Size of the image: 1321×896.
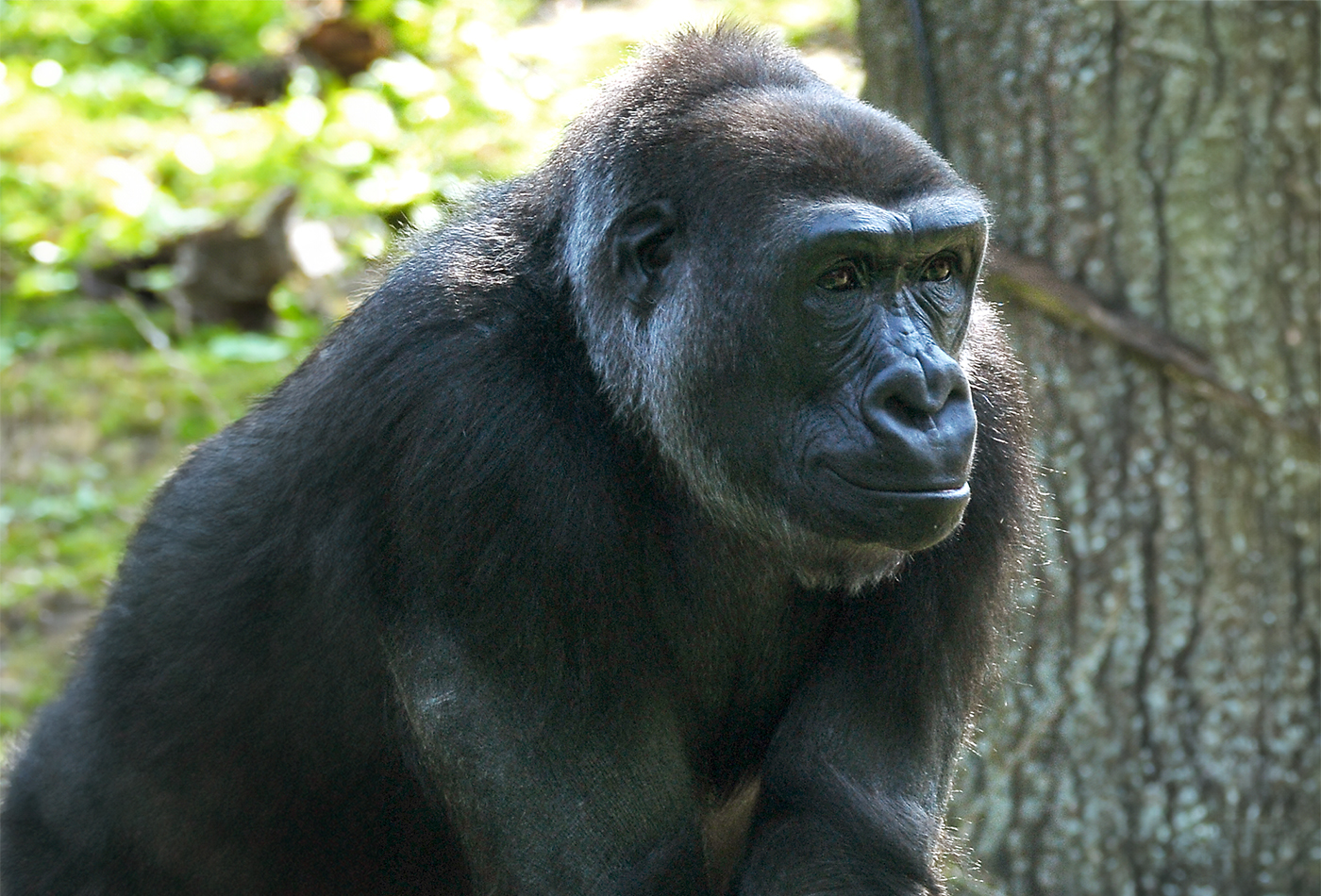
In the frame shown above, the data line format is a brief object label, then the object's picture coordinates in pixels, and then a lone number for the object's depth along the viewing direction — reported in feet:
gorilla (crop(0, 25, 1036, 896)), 22.45
